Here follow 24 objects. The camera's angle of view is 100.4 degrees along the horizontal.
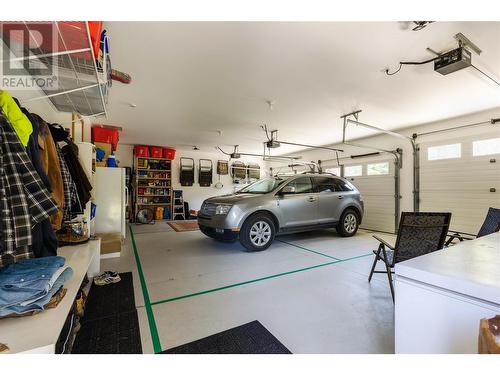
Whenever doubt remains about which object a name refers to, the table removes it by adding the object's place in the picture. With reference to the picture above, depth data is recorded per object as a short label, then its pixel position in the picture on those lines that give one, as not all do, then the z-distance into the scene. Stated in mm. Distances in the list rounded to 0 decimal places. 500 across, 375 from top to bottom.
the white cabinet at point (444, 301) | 756
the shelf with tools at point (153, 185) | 7809
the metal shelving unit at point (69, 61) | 1298
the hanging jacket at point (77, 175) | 2170
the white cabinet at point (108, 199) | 3680
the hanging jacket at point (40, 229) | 1327
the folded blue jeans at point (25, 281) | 1047
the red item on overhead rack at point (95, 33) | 1329
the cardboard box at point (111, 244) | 3221
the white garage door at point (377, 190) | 5852
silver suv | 3684
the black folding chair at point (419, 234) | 2033
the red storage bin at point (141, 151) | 7789
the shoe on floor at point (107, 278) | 2387
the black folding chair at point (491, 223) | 2218
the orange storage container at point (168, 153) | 8227
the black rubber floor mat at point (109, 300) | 1851
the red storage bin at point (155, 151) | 7980
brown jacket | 1684
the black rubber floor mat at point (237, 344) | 1413
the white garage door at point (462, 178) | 4172
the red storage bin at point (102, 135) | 4645
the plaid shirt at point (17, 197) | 1002
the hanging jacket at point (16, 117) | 1155
